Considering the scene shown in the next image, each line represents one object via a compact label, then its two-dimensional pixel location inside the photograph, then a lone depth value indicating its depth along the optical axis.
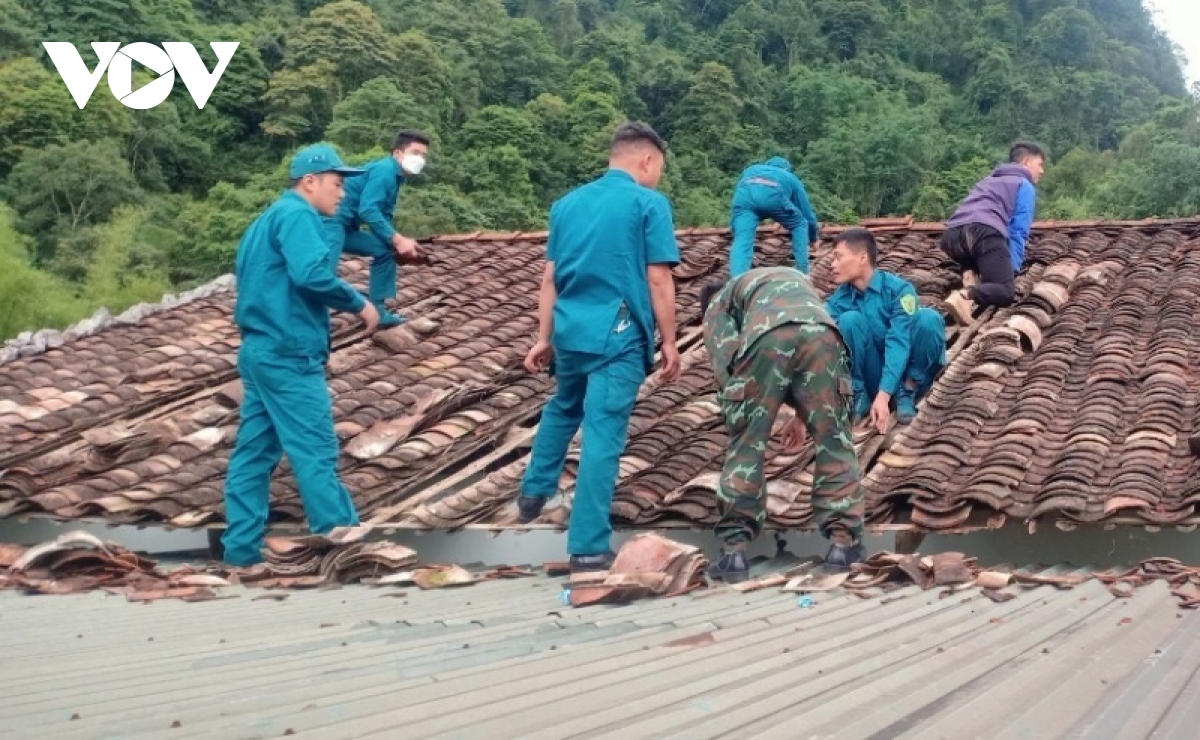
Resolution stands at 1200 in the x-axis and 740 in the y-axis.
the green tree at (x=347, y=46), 46.47
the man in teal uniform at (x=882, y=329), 5.84
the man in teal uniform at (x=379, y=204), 7.87
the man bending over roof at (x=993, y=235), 7.75
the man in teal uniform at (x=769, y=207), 8.55
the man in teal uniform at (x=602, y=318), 4.72
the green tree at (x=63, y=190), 35.41
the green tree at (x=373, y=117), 39.75
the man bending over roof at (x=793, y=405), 4.58
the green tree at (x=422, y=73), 46.69
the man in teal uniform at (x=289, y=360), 5.39
